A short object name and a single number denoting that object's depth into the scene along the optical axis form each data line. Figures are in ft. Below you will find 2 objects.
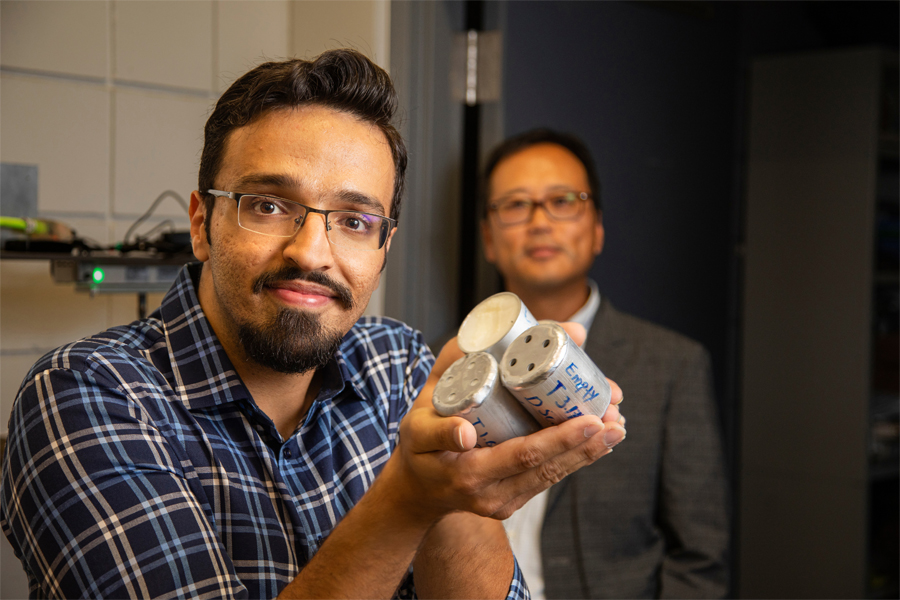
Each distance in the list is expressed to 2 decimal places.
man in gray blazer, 5.18
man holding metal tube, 2.53
